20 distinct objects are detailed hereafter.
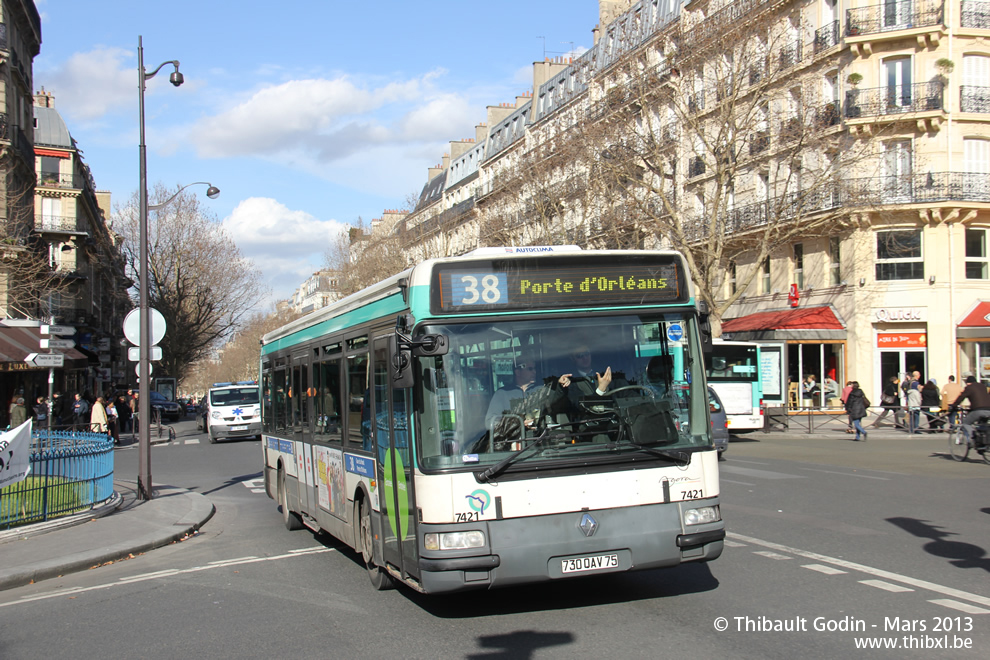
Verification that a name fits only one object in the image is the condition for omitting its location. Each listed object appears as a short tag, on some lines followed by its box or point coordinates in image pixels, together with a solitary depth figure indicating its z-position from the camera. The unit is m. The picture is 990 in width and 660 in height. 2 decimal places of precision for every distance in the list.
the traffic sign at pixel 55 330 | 25.38
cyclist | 17.52
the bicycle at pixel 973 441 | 17.92
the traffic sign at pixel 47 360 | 22.75
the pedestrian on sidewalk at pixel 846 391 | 31.19
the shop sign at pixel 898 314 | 33.81
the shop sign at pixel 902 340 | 34.12
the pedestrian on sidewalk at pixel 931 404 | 28.08
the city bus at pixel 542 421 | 6.27
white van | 32.88
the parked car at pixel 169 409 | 62.74
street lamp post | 15.44
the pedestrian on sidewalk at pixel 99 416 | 28.24
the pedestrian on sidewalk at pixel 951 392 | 28.58
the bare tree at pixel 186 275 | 56.84
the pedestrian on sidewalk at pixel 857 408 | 26.28
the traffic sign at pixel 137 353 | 16.05
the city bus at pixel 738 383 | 27.64
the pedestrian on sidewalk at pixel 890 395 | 32.50
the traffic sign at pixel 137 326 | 15.73
